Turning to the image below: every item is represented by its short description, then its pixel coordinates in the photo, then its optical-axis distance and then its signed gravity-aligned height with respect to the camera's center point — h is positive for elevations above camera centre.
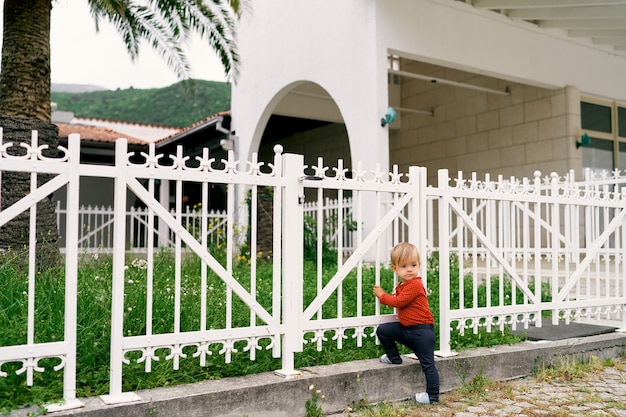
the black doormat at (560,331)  5.11 -0.89
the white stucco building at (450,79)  10.05 +2.92
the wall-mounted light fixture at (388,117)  9.43 +1.69
